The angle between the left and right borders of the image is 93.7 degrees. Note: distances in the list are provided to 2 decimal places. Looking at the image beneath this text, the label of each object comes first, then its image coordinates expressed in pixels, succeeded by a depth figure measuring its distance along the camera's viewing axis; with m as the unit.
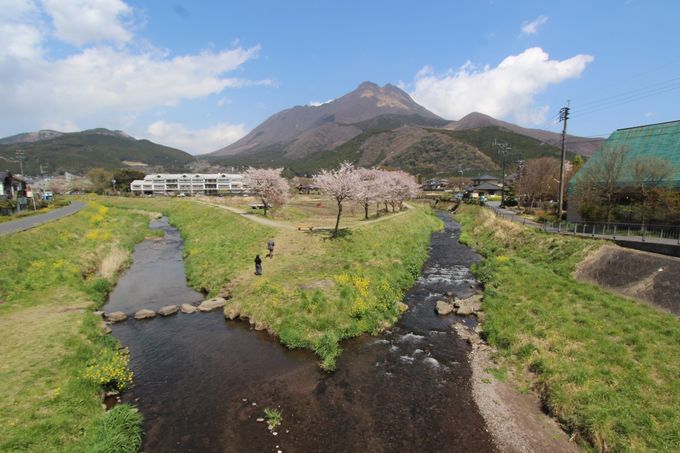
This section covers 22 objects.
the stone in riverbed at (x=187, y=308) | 22.78
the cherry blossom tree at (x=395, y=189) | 64.69
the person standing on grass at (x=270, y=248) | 30.62
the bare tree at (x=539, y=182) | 63.03
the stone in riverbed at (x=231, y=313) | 21.72
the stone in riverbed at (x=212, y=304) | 23.08
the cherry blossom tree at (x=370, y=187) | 41.03
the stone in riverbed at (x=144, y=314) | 21.70
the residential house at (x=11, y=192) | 51.39
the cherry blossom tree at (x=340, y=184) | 37.22
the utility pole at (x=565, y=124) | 37.75
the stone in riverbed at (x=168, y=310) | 22.28
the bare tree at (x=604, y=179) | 34.75
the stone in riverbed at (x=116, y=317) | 21.13
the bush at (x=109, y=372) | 14.07
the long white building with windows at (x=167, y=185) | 178.34
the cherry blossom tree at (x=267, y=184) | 54.78
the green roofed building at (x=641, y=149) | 34.47
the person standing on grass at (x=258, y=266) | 26.61
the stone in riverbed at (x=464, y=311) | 22.92
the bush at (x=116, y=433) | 10.65
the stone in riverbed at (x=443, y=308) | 23.02
